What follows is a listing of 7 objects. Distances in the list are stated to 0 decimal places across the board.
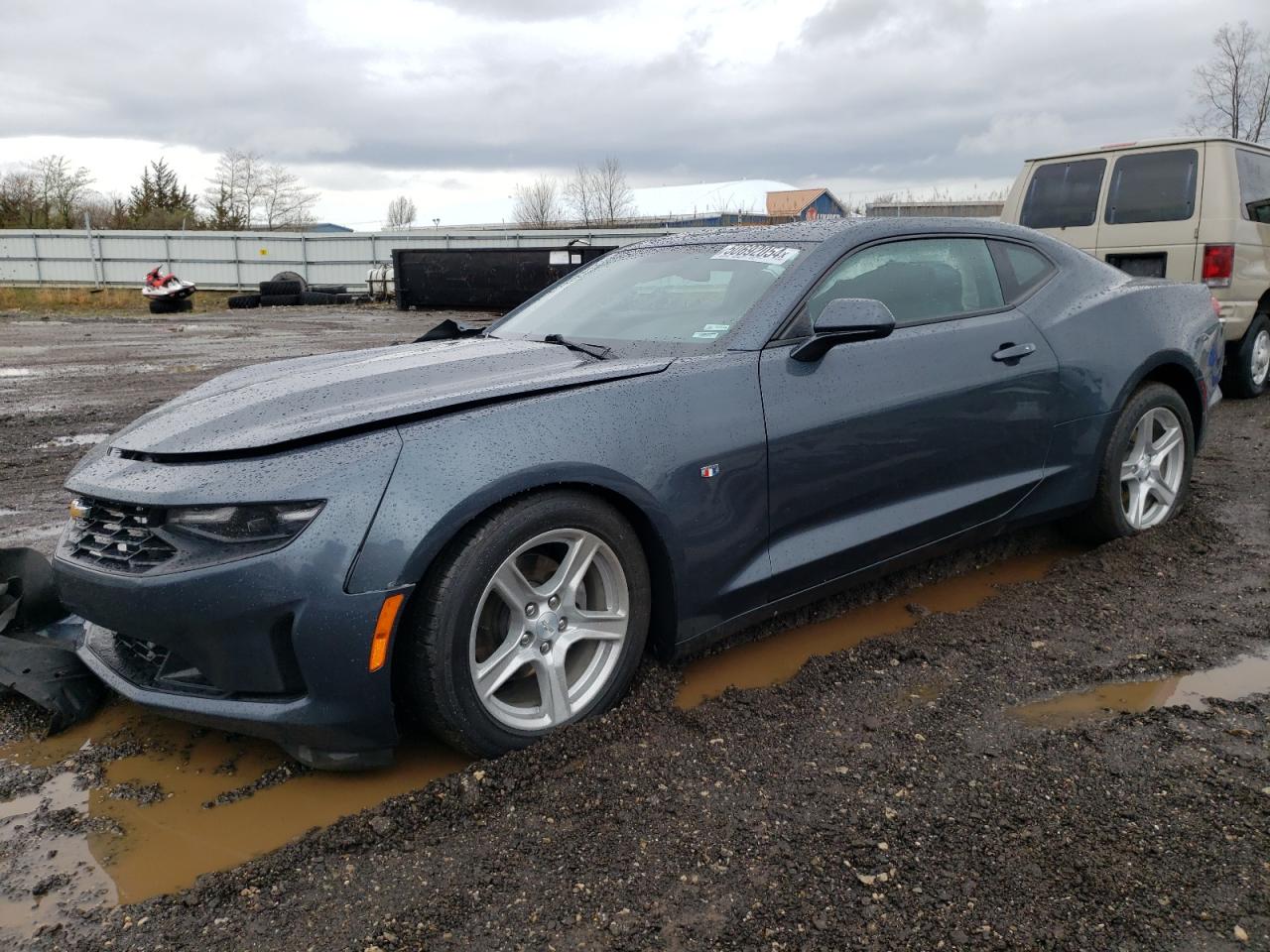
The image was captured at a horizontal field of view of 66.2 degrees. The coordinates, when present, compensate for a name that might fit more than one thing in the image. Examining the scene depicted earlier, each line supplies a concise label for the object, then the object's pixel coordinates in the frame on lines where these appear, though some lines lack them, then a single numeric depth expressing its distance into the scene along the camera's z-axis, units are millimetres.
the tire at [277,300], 26547
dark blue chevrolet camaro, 2363
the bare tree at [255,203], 53094
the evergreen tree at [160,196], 50125
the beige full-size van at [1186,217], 7582
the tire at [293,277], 27709
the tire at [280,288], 26969
